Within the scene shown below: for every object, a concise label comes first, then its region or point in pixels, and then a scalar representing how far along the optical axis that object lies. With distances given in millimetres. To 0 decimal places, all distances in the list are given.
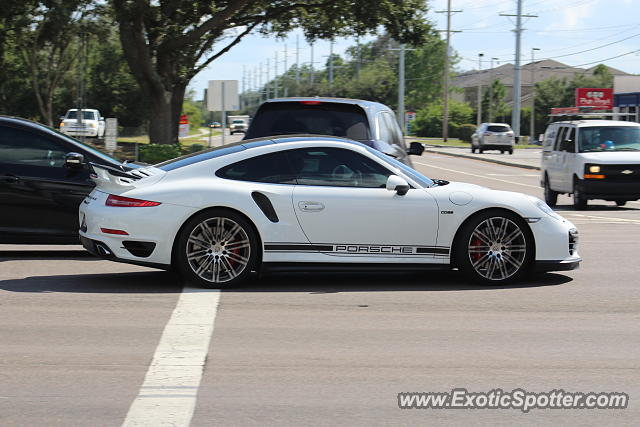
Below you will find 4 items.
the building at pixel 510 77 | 145325
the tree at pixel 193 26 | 34031
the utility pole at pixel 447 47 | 86750
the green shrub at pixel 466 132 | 100994
